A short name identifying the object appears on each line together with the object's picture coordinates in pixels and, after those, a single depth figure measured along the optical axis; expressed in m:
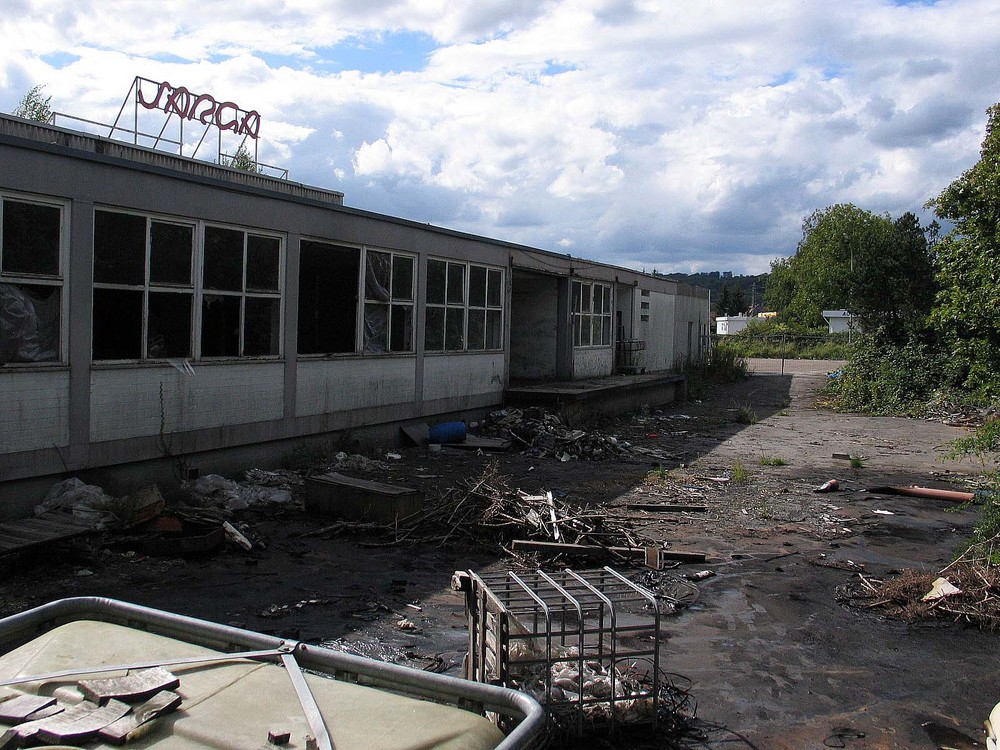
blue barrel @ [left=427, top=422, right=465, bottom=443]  14.73
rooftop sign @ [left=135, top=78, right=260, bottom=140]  19.33
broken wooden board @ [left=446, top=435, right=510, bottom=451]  14.71
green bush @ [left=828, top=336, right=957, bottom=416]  22.77
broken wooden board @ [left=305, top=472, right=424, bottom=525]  8.96
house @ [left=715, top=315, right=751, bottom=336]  87.44
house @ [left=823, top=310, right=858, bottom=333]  62.52
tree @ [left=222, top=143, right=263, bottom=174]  32.86
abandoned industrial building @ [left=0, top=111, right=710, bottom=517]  8.68
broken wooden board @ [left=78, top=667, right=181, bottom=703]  2.33
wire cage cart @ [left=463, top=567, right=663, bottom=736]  4.30
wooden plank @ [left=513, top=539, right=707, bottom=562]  7.96
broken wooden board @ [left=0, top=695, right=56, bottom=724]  2.22
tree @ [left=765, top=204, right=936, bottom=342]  28.75
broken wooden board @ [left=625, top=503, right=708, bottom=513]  10.37
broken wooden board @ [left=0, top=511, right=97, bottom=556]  7.14
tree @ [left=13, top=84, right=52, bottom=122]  36.78
